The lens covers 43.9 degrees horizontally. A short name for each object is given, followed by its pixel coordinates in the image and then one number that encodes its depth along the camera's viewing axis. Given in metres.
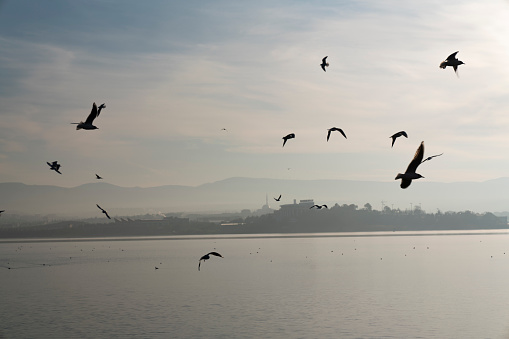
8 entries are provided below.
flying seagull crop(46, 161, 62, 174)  38.00
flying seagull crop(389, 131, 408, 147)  33.16
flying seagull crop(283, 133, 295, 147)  40.58
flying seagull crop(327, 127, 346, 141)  37.34
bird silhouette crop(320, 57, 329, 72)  37.49
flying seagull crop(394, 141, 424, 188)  19.83
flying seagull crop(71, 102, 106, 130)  30.91
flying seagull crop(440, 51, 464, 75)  29.56
